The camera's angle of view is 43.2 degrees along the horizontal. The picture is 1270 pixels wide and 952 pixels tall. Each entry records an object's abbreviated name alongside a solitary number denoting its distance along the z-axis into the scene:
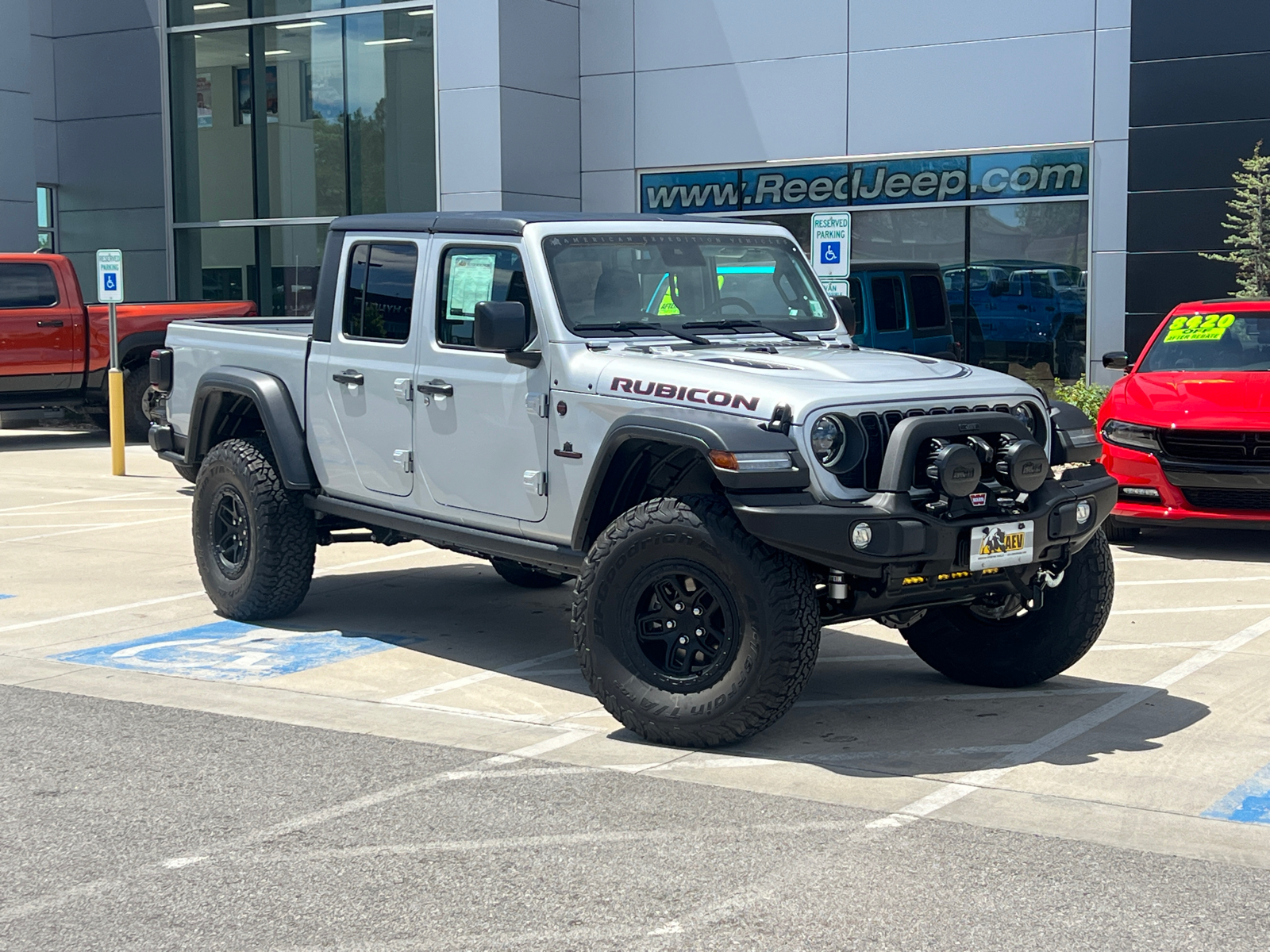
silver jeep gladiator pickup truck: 5.77
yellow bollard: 16.02
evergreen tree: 16.47
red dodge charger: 10.27
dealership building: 18.47
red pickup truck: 18.09
